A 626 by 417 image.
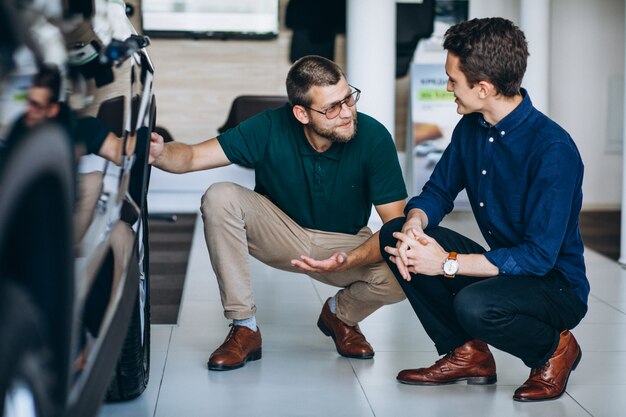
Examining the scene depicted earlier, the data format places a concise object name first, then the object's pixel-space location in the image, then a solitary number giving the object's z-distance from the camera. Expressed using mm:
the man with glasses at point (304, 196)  2854
